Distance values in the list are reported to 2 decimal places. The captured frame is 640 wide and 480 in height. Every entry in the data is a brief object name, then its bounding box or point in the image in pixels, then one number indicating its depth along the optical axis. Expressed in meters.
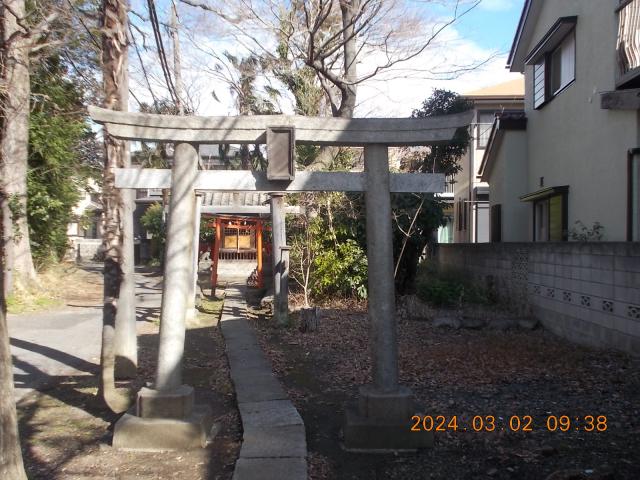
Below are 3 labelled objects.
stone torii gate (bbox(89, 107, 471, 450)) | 4.69
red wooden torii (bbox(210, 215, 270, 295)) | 14.95
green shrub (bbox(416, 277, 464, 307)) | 11.12
